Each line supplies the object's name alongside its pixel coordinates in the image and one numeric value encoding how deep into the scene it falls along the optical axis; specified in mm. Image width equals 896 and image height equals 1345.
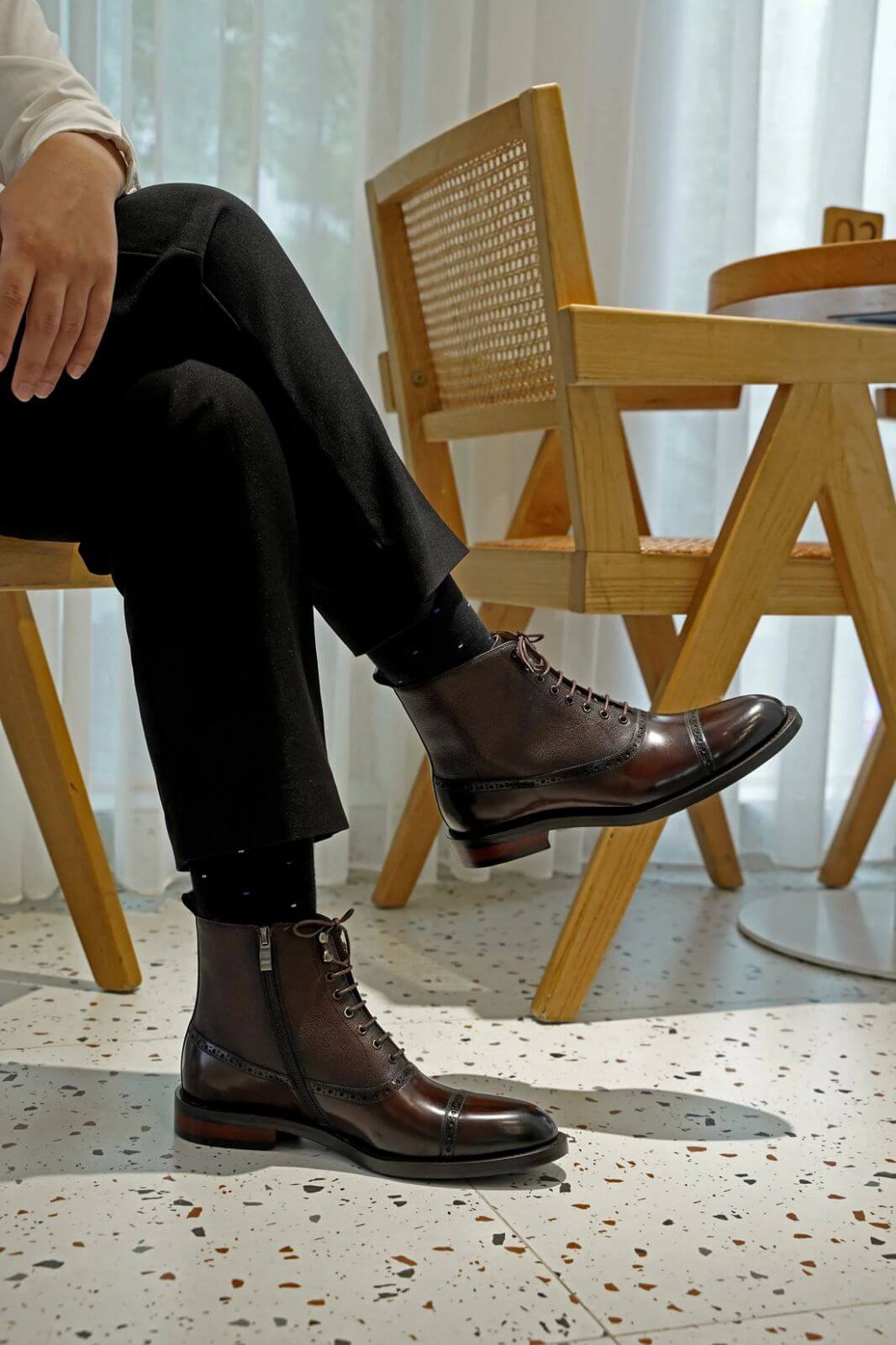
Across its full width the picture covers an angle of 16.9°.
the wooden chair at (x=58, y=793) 2605
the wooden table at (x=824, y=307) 2697
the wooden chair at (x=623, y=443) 2486
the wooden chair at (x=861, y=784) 3105
